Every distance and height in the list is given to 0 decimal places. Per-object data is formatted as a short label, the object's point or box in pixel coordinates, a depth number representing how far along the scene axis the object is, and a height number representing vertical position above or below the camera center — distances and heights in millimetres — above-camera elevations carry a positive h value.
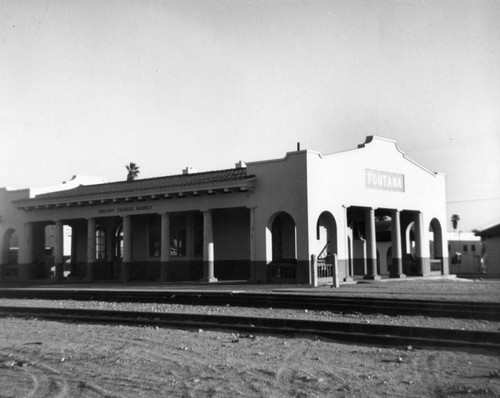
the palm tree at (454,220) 117500 +6226
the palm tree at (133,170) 85388 +12261
